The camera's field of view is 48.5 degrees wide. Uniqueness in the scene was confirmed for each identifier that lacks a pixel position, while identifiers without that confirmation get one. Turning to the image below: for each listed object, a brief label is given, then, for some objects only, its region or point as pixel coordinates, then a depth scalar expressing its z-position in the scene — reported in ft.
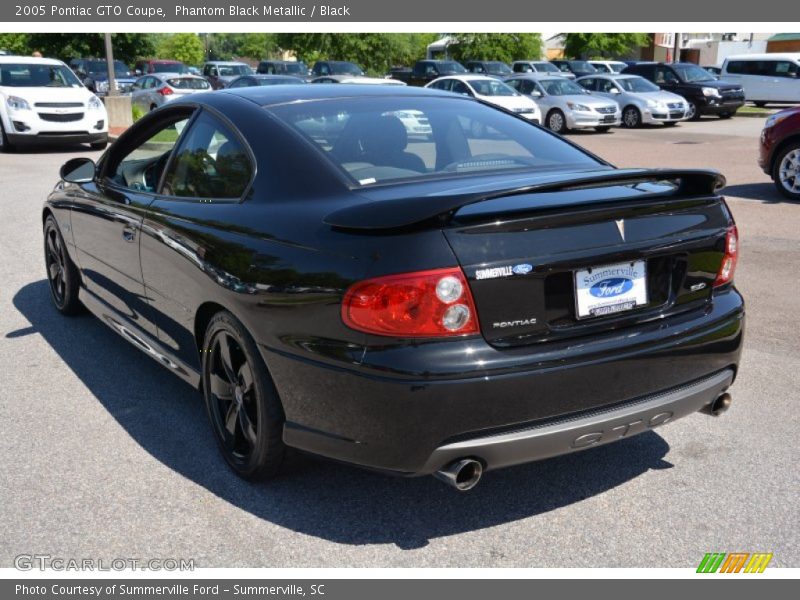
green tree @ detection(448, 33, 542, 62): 170.09
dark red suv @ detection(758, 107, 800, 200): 35.88
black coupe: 9.71
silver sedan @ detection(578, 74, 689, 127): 81.35
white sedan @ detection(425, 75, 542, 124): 73.41
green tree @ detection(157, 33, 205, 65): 328.70
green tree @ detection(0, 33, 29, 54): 198.70
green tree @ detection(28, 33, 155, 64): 161.17
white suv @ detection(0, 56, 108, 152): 56.59
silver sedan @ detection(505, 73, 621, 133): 76.59
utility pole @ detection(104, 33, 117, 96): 68.80
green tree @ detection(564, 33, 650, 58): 187.42
